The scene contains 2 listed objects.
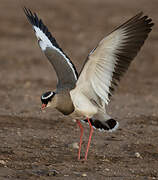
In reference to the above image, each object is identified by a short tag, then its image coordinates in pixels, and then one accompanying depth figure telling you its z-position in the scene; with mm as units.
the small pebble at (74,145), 15062
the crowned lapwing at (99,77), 13430
